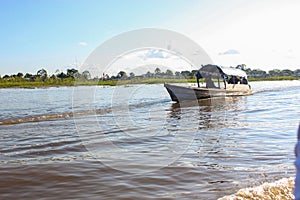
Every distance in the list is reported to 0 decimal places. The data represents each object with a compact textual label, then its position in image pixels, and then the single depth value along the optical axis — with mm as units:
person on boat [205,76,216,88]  23453
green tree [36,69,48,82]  78250
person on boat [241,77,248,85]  28688
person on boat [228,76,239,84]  26031
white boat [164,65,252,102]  20812
